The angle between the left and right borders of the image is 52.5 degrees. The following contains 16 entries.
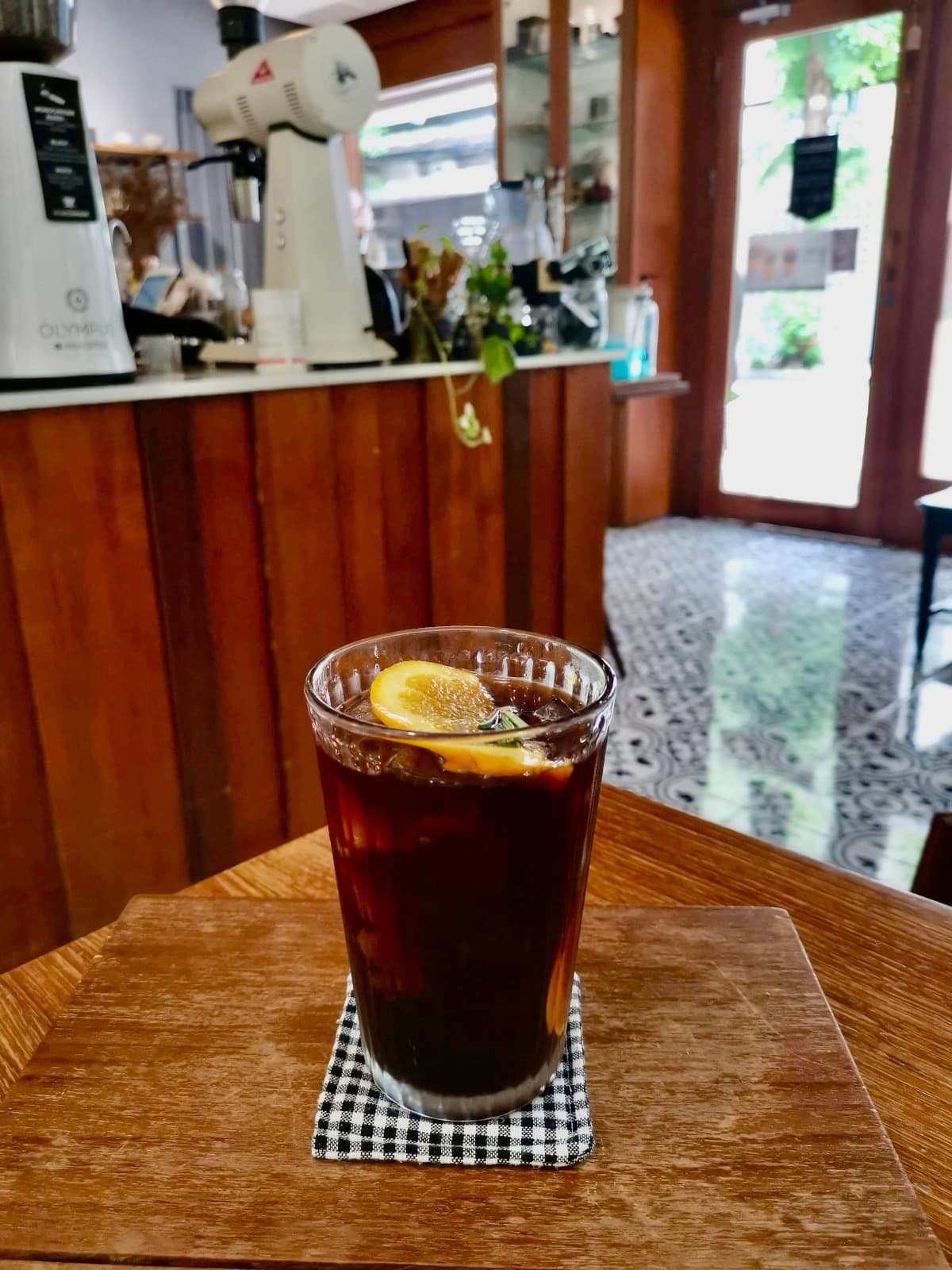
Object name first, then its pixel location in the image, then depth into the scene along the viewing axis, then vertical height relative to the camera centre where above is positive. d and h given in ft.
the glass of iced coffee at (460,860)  1.36 -0.78
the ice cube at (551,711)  1.58 -0.64
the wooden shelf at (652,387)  9.84 -0.86
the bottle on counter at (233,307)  6.62 +0.00
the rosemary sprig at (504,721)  1.42 -0.60
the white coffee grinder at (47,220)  4.13 +0.39
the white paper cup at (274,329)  5.56 -0.12
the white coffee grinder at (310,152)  5.55 +0.90
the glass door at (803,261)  14.53 +0.55
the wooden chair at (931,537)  9.55 -2.33
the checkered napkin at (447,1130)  1.40 -1.17
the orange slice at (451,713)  1.31 -0.59
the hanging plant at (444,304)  6.38 +0.00
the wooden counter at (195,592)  4.75 -1.57
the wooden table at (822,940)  1.57 -1.27
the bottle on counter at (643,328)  13.01 -0.37
